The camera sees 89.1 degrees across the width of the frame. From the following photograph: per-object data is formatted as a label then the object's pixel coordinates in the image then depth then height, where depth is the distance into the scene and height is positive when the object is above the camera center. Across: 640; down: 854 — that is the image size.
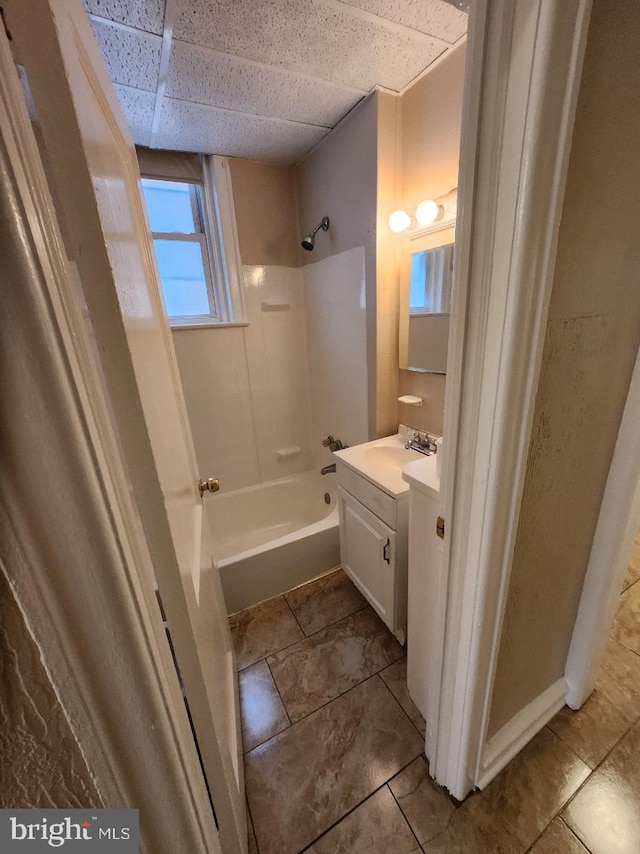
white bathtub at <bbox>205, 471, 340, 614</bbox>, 1.64 -1.21
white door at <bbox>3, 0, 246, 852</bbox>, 0.33 +0.03
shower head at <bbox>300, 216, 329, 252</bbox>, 1.85 +0.50
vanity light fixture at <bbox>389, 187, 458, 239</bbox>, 1.32 +0.42
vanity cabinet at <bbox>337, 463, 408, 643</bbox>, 1.26 -0.90
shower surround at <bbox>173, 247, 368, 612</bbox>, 1.82 -0.46
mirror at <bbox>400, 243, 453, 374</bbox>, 1.42 +0.04
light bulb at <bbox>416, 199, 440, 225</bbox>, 1.33 +0.43
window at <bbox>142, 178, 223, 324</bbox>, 2.01 +0.52
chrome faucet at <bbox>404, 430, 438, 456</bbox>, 1.58 -0.59
